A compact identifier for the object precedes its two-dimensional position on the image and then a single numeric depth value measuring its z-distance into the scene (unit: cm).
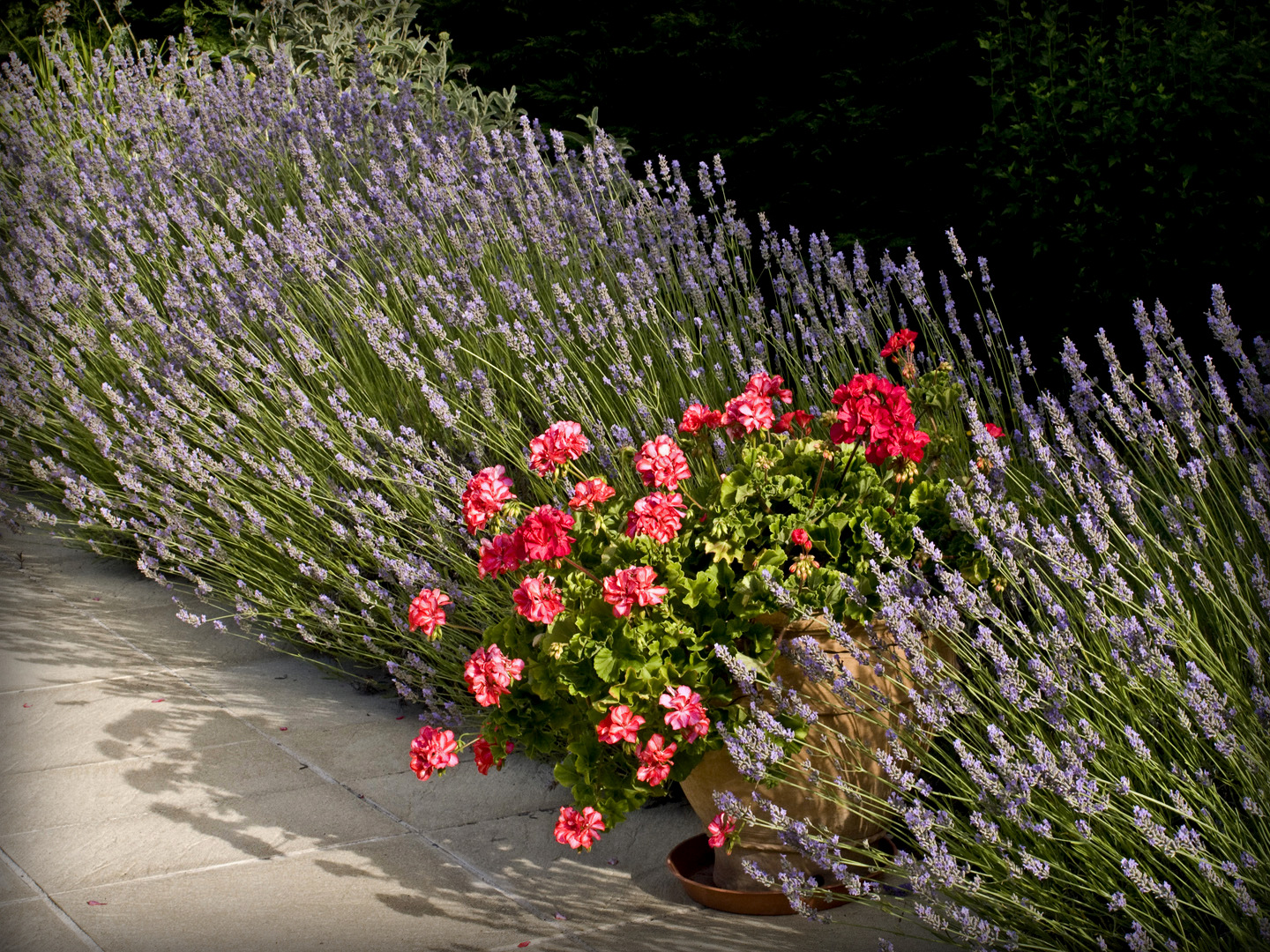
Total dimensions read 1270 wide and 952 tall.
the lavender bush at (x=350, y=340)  317
